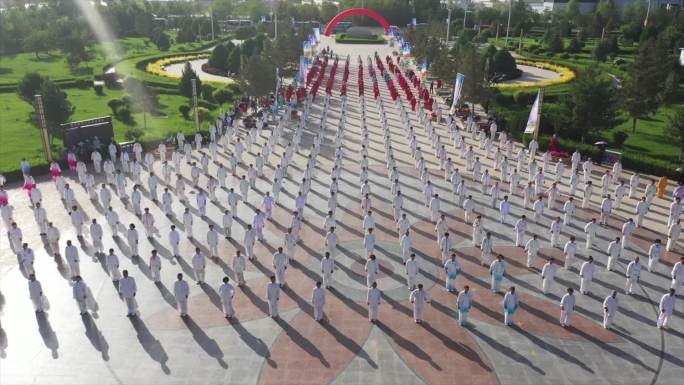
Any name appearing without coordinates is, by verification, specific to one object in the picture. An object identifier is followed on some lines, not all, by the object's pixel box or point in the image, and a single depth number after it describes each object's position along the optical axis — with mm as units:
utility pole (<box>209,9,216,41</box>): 79919
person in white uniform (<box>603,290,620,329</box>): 12273
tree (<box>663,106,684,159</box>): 23766
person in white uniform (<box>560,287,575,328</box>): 12281
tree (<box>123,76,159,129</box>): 30938
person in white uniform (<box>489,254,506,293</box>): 13773
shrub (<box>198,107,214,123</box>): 33106
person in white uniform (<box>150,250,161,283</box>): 13805
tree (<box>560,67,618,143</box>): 25812
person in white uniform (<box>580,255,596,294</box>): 13609
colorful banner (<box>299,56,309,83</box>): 38500
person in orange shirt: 20812
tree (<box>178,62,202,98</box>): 37000
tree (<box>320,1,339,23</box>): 104250
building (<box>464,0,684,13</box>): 96494
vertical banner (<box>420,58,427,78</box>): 42550
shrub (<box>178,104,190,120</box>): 33781
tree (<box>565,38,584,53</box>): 65000
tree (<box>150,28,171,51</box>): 67250
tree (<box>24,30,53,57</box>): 58062
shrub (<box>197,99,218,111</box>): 36562
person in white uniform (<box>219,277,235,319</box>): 12398
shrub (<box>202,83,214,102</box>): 38625
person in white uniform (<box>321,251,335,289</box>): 13780
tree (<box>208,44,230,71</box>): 51500
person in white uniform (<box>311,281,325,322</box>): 12473
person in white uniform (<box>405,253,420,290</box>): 13812
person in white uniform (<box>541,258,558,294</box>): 13734
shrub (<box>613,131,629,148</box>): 27312
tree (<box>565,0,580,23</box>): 84900
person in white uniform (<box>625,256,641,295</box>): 13727
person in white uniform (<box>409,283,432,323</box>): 12488
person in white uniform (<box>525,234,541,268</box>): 14938
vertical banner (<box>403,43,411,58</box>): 49953
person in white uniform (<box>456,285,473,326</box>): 12344
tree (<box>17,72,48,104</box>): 34125
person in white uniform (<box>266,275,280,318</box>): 12586
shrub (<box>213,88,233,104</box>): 37656
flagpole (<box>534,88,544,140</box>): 24772
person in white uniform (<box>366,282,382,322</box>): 12469
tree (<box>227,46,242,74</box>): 47281
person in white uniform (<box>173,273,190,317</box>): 12500
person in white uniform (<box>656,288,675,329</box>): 12297
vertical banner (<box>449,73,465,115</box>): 29641
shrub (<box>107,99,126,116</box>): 33438
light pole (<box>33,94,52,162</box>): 23406
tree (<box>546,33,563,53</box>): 64875
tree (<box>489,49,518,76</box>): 48812
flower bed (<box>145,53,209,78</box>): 49706
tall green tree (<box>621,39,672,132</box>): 30562
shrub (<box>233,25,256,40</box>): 81375
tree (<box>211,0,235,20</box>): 104125
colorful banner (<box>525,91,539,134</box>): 24609
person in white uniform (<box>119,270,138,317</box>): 12516
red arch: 87550
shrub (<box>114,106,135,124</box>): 31812
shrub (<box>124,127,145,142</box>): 26109
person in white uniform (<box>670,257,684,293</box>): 13555
